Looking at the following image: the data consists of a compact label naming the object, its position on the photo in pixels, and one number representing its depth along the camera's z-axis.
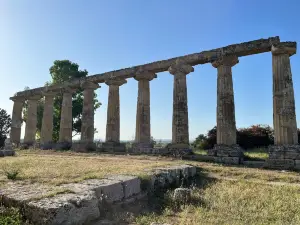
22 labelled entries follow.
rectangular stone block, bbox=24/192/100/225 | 4.96
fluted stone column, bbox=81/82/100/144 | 25.36
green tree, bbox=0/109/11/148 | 33.52
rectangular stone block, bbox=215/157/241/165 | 16.02
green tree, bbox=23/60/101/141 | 38.34
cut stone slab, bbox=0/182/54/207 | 5.45
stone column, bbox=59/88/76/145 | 27.38
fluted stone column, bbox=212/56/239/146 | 17.27
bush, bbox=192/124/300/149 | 29.47
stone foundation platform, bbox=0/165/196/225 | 5.07
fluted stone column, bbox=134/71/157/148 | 21.86
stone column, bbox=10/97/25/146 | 32.75
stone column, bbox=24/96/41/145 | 31.02
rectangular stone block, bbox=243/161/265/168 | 14.82
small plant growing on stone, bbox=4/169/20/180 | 7.92
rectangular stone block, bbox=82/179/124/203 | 6.58
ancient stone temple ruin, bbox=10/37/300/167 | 15.38
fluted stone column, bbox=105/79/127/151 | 23.97
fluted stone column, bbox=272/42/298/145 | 15.16
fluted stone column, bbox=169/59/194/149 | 19.19
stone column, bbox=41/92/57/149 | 28.94
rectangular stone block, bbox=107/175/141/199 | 7.34
